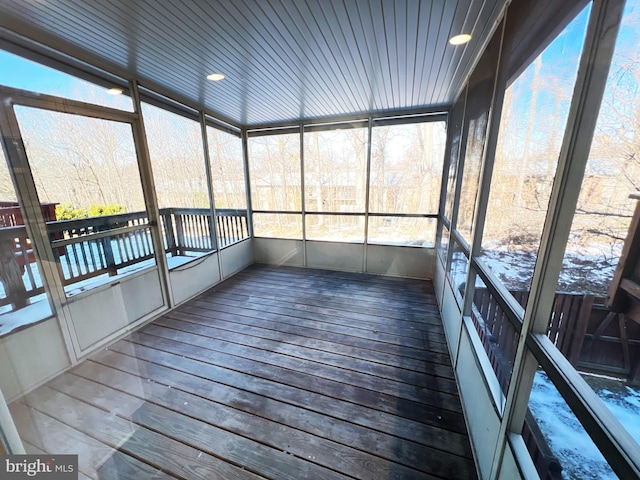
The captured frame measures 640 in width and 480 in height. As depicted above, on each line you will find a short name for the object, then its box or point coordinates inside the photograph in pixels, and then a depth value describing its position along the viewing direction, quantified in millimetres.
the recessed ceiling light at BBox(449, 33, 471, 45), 1780
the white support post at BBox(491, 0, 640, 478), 612
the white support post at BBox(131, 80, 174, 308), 2568
